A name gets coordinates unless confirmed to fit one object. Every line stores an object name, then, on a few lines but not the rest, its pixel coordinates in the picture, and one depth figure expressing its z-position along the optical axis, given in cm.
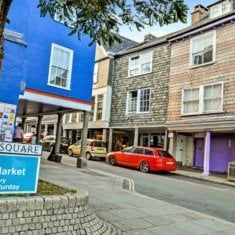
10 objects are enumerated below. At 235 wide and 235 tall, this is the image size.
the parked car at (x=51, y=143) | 2019
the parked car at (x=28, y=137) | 2069
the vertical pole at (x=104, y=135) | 1921
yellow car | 1718
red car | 1322
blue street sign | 402
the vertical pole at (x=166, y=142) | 1589
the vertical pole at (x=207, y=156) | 1322
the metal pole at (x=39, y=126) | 1495
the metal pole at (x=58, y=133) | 1330
